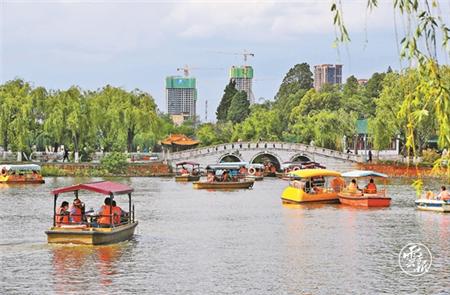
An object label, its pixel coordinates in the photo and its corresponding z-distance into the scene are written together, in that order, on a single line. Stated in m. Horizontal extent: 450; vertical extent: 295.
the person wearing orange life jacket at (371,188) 47.97
